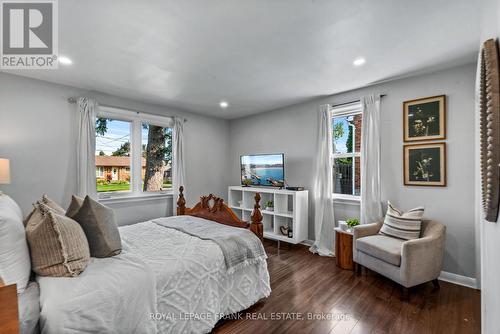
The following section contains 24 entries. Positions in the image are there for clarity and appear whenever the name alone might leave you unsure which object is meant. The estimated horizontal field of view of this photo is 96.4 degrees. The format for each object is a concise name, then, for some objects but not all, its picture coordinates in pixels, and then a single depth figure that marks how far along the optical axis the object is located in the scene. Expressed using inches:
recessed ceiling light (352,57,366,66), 96.4
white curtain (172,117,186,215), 166.2
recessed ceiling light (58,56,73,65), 94.6
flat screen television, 158.6
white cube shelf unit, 145.9
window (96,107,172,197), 142.3
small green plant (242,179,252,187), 176.5
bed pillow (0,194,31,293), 44.7
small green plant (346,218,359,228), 123.4
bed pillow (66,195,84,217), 67.7
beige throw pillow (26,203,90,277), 52.0
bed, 47.3
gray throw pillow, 65.1
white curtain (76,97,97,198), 125.3
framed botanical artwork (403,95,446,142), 106.9
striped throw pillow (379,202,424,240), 101.6
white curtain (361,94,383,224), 121.9
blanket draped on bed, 78.9
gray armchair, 88.8
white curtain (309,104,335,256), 141.6
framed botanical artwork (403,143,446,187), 106.8
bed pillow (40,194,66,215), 73.5
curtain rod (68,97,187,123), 125.1
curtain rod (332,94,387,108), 134.9
